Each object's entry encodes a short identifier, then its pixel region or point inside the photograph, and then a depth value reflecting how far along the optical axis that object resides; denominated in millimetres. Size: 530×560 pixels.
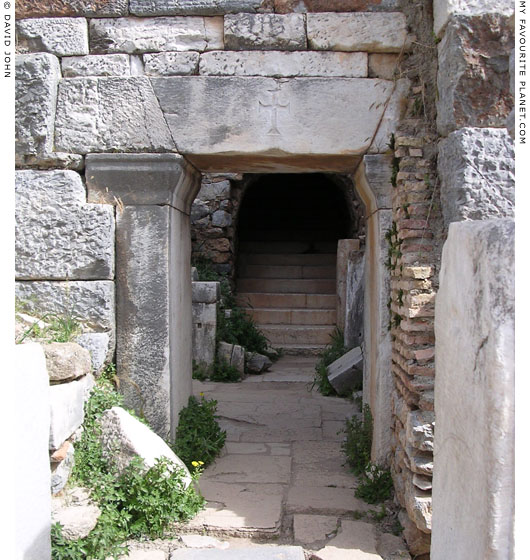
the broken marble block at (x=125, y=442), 3309
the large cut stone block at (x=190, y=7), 3777
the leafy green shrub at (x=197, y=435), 4066
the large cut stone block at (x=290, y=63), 3793
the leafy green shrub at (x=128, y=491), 3129
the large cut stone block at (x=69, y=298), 3734
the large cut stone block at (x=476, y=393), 1324
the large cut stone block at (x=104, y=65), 3826
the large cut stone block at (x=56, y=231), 3738
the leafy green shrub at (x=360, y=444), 4145
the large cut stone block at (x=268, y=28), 3781
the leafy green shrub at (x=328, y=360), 6711
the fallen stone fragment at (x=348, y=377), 6508
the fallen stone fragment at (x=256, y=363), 7965
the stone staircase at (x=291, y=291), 9281
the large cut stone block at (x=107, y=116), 3797
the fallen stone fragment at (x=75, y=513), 2754
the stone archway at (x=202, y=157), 3791
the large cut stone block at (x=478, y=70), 3293
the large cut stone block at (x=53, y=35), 3801
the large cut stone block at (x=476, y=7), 3283
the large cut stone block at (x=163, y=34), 3807
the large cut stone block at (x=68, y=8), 3809
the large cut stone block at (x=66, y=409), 2789
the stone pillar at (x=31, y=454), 2143
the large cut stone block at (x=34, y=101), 3734
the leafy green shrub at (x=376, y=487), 3678
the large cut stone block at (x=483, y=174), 3281
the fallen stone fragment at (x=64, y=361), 3008
